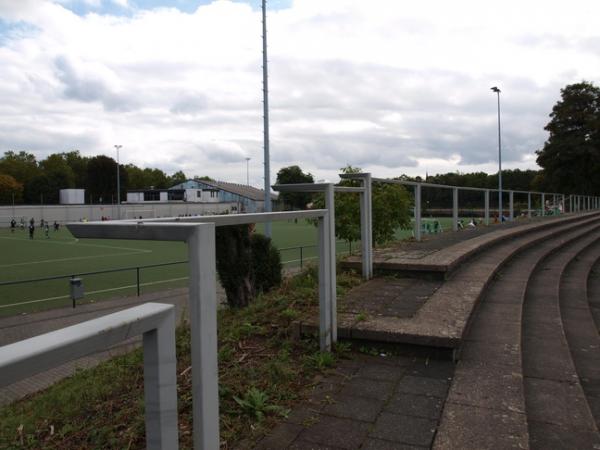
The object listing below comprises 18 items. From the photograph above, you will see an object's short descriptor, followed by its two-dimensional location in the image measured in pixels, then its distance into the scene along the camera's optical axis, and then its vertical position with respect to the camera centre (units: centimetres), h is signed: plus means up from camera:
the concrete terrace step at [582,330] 316 -107
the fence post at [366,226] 515 -16
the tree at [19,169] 8850 +838
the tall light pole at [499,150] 3150 +374
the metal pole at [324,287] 329 -49
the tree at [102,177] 9531 +709
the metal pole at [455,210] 994 -1
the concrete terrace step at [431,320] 332 -80
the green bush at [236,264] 866 -90
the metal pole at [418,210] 824 +0
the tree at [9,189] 7844 +419
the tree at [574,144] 4094 +525
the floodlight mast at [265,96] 1845 +424
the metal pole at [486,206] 1179 +6
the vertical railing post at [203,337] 161 -40
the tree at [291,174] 10485 +819
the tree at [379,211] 811 -1
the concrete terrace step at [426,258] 525 -55
